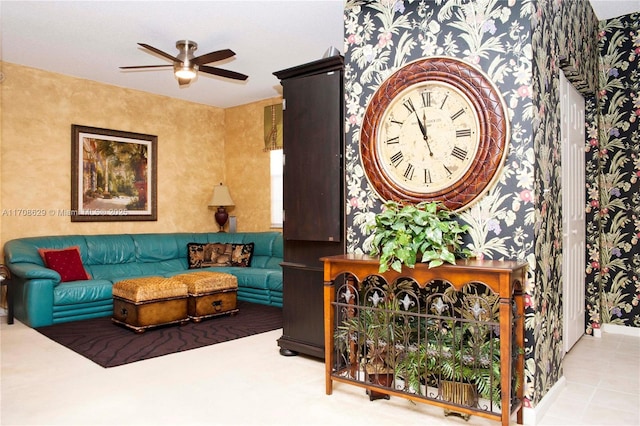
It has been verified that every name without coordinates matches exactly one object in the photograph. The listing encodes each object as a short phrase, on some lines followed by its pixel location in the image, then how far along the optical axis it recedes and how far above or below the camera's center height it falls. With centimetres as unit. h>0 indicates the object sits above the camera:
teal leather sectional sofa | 458 -68
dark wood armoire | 334 +18
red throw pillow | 498 -56
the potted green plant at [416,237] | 238 -13
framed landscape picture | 579 +53
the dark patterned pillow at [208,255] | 637 -59
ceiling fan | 446 +151
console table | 222 -68
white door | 369 +3
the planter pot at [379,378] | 265 -98
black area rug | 368 -115
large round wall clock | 260 +50
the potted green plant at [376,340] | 266 -78
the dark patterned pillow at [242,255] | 632 -58
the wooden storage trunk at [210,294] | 477 -88
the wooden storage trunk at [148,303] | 434 -89
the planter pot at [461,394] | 238 -97
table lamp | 704 +21
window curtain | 661 +131
